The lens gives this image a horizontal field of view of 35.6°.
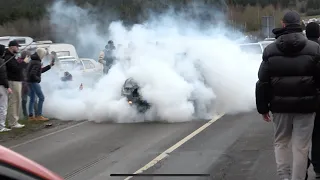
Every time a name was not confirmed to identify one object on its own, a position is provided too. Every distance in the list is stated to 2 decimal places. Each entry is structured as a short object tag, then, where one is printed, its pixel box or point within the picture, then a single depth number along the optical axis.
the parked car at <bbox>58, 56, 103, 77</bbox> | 19.80
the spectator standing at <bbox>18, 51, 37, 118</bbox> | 13.04
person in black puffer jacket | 5.06
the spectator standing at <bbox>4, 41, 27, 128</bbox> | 11.77
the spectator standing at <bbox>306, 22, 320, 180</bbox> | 5.75
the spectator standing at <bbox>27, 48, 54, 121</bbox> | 12.88
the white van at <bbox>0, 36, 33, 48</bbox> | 27.49
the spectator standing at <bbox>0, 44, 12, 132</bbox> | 10.95
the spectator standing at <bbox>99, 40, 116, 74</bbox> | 15.49
